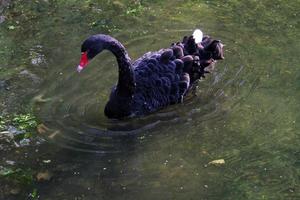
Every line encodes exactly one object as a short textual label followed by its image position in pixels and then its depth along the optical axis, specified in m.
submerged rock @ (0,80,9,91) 5.45
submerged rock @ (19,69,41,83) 5.58
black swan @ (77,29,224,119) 4.94
